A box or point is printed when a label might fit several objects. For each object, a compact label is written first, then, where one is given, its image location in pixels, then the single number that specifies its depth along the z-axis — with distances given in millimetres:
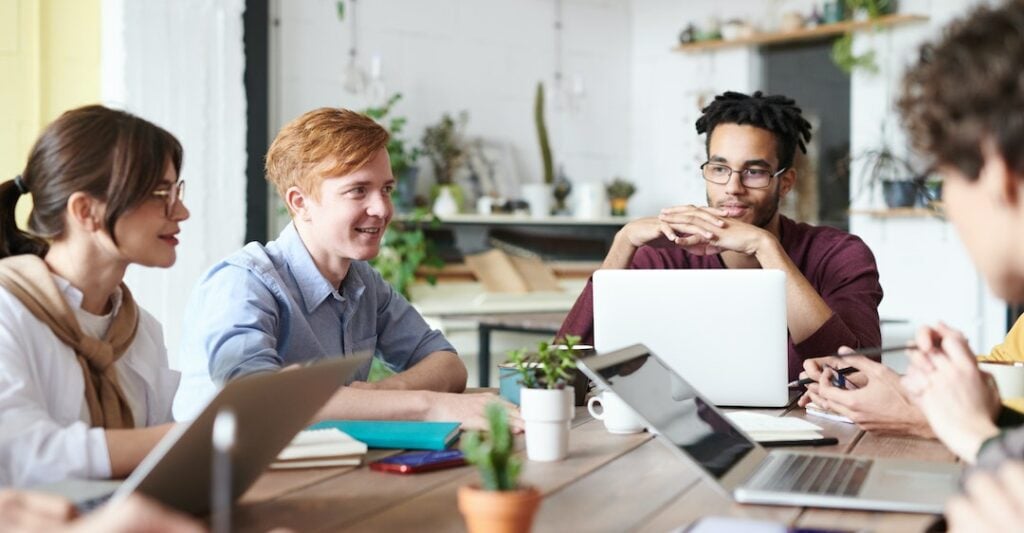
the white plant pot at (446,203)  5094
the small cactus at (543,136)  5594
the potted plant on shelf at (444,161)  5117
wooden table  1272
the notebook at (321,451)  1537
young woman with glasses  1420
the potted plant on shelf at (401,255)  4773
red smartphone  1525
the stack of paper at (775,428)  1730
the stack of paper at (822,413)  1949
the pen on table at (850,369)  1583
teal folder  1669
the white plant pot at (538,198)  5520
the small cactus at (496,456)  1099
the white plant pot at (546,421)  1609
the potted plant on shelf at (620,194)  5828
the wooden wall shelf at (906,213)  4977
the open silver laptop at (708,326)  1989
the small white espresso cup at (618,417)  1828
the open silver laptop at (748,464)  1343
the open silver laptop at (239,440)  1128
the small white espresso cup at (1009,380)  1770
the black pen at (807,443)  1704
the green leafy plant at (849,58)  5137
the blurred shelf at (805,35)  5039
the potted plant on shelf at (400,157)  4809
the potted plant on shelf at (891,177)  5055
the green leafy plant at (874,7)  5062
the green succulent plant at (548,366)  1606
